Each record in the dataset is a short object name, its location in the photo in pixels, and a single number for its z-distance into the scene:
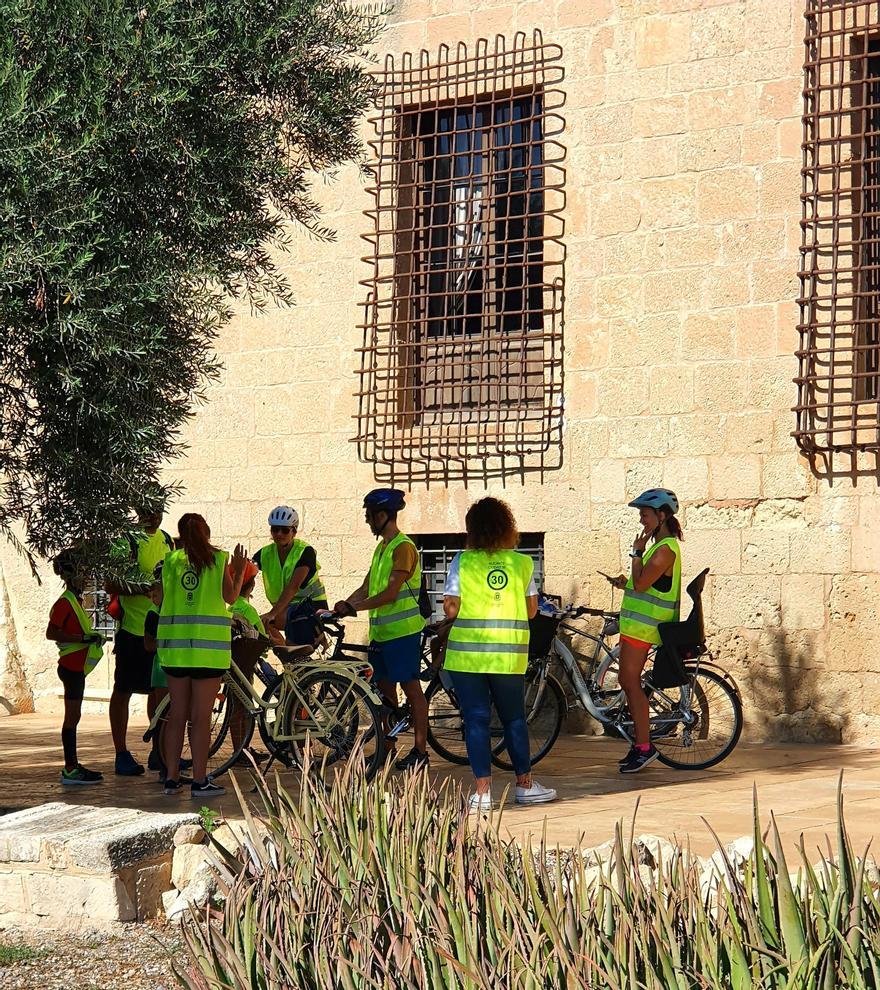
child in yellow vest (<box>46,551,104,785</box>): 9.43
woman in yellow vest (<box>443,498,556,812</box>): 7.78
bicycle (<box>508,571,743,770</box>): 9.59
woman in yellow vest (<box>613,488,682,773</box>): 9.23
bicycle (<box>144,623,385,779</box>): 8.86
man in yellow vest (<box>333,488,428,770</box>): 9.30
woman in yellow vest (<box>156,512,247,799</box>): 8.67
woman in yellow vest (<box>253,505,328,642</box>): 10.32
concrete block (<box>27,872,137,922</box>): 6.22
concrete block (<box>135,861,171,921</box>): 6.38
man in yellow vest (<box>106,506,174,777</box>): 9.62
